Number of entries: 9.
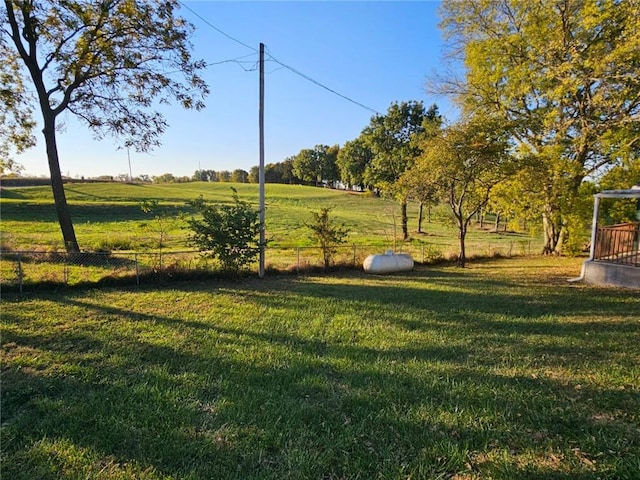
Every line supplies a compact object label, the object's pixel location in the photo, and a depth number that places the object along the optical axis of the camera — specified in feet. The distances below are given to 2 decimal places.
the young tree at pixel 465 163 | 35.14
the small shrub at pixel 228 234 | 29.17
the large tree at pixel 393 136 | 72.49
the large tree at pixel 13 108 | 35.24
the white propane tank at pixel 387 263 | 35.45
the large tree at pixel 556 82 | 35.09
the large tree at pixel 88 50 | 31.50
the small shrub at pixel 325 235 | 35.47
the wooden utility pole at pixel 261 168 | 30.22
